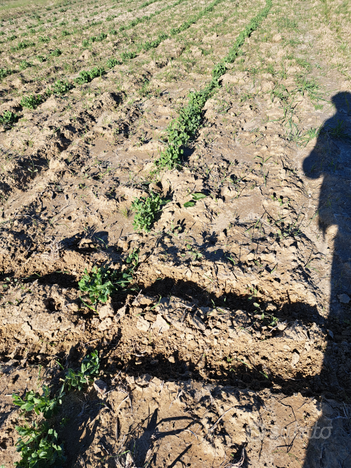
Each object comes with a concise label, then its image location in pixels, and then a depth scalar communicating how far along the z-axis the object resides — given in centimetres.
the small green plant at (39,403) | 227
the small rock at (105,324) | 301
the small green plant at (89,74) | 872
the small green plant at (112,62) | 970
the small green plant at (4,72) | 998
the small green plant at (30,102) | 754
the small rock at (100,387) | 251
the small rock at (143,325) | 292
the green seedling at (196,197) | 423
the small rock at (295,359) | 261
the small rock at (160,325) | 289
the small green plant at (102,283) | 315
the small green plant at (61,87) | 820
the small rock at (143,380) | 251
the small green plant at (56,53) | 1169
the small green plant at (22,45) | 1320
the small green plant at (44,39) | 1381
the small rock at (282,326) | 282
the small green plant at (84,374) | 247
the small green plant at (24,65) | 1070
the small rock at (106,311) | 307
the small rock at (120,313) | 304
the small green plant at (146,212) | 391
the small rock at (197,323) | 284
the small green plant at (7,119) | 693
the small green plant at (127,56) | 1030
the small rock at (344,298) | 305
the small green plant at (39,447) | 201
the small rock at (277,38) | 1026
